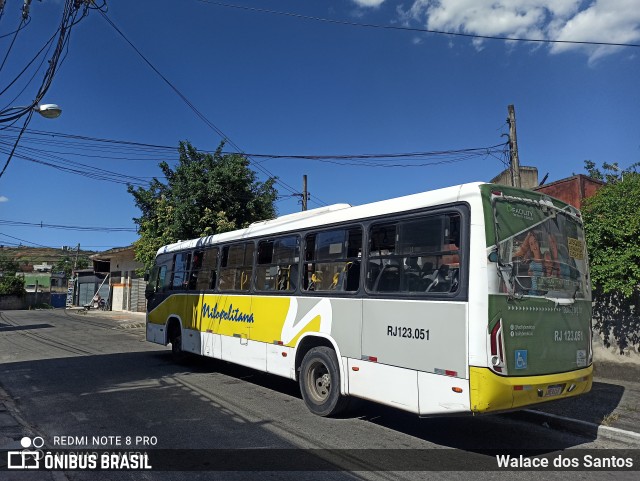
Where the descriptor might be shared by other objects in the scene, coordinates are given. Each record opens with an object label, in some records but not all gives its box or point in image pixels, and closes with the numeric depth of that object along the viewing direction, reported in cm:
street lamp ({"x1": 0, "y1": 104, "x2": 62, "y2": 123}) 1024
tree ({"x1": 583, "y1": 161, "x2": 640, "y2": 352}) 819
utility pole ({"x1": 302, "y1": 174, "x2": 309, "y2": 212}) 2400
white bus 478
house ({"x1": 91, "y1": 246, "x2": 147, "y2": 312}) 3142
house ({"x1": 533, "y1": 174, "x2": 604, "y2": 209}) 1235
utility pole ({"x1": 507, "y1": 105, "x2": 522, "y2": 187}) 1554
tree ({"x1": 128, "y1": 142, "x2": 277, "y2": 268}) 1777
